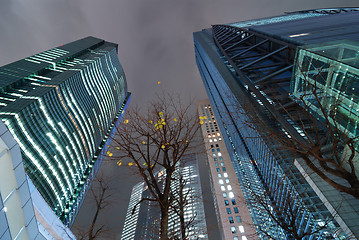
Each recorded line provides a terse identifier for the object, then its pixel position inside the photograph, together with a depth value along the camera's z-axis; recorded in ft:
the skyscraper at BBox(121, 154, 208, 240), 328.62
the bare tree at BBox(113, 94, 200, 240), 21.98
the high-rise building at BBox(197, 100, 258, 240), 166.09
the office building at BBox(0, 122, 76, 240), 22.46
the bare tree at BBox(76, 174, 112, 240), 37.30
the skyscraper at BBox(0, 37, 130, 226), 207.94
